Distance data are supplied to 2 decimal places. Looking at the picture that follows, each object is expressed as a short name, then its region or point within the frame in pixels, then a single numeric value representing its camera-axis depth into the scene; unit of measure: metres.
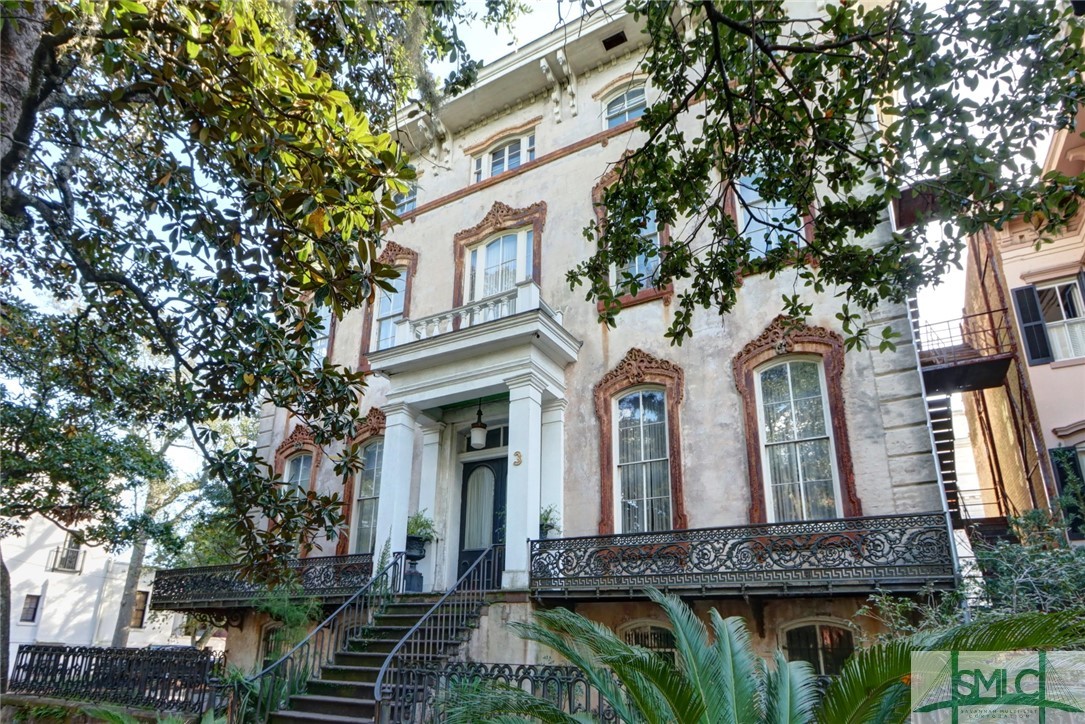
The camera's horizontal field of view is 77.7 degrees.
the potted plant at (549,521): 10.88
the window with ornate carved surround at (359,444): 13.48
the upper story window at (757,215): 11.27
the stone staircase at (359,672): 8.05
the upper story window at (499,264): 13.74
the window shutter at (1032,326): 12.17
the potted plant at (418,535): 11.66
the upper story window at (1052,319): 12.13
